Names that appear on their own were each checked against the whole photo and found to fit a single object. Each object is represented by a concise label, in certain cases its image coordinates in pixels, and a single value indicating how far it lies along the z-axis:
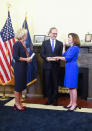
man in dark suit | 4.05
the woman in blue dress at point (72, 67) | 3.67
